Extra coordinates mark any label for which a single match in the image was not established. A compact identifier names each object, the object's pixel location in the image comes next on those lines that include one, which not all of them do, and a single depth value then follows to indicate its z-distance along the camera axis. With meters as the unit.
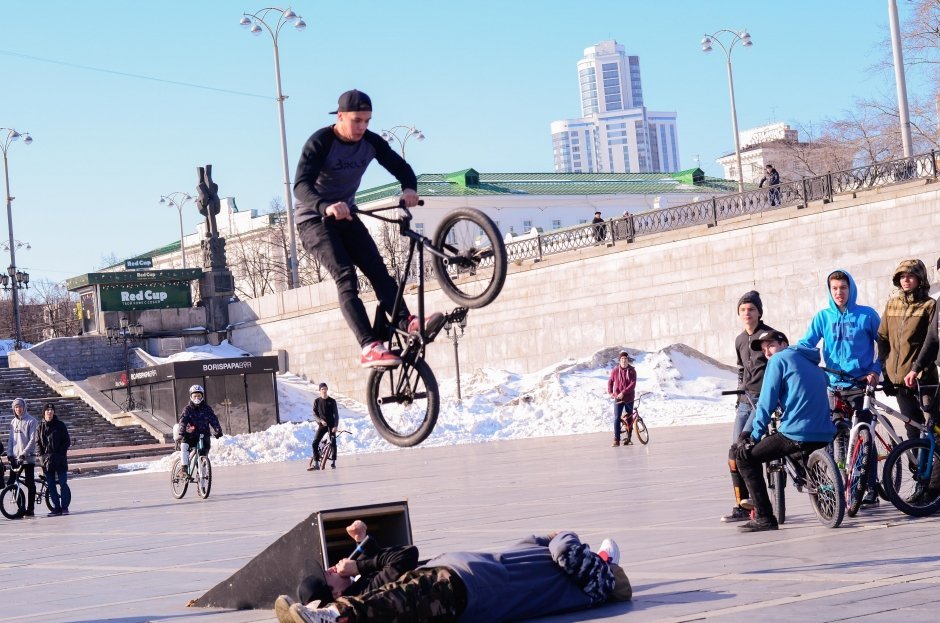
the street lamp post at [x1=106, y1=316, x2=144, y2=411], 48.78
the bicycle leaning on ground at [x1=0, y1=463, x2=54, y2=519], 23.70
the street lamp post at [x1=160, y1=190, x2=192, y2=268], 86.28
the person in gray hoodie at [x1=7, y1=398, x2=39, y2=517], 23.42
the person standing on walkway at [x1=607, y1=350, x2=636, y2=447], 26.72
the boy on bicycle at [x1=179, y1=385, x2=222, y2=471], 23.19
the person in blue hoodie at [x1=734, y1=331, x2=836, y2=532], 10.94
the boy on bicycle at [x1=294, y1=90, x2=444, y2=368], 6.82
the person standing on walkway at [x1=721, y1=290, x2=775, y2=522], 12.03
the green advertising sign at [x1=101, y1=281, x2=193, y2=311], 60.72
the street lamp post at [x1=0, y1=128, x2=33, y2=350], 61.52
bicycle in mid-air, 6.63
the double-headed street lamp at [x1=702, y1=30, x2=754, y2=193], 55.50
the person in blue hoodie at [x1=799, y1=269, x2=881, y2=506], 11.55
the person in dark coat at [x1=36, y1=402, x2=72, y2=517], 23.39
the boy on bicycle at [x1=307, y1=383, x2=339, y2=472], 27.95
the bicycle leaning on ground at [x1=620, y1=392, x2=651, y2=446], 27.19
